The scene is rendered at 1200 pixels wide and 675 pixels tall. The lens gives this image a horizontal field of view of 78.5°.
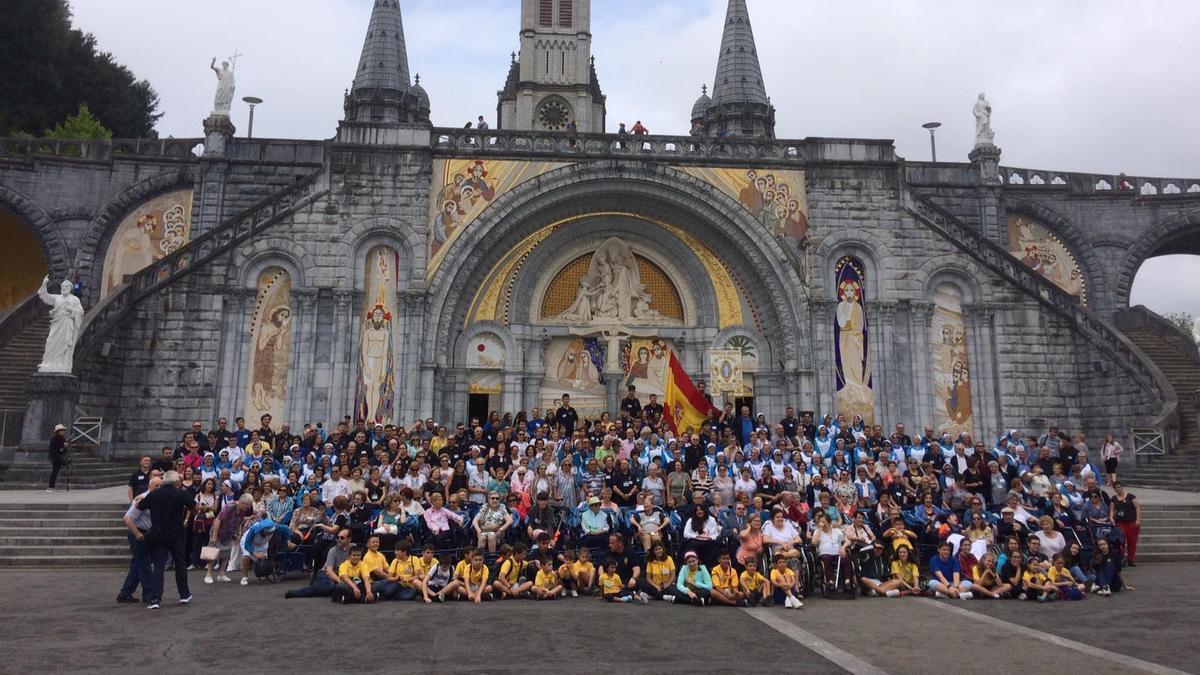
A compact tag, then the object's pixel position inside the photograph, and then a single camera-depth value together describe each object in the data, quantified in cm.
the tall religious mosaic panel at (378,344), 2181
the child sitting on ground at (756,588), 1012
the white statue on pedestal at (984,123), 2777
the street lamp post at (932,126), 2970
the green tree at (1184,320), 7783
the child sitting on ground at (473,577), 1015
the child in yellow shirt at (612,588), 1024
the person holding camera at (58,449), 1552
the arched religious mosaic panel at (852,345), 2302
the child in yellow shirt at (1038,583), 1045
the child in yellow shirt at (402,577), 1001
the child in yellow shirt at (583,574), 1072
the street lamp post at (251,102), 2962
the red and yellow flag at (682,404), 1955
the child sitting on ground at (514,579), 1030
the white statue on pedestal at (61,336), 1753
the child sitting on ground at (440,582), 1003
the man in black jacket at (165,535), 912
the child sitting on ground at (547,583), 1038
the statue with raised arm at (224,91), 2558
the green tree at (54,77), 3416
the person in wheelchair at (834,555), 1077
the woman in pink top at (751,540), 1064
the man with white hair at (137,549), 912
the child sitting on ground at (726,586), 1003
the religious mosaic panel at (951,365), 2294
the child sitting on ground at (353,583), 970
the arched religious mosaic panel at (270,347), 2170
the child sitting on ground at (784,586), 1001
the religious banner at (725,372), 2392
